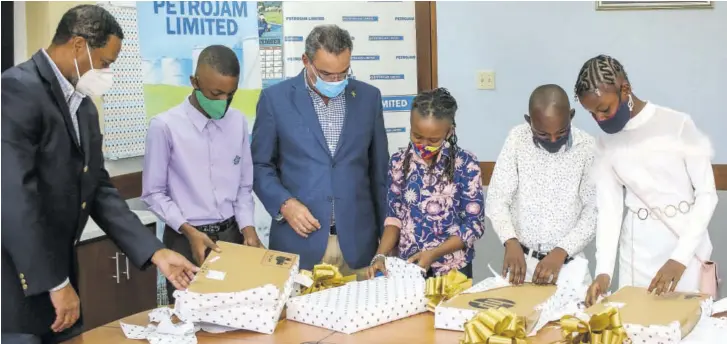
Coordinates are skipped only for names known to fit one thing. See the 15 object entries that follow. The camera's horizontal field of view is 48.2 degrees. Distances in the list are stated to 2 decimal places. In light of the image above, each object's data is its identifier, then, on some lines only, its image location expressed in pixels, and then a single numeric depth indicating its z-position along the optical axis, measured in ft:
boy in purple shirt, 9.40
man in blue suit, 9.50
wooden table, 7.11
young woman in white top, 7.93
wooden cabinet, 11.44
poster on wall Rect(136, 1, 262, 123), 13.24
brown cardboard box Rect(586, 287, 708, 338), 6.68
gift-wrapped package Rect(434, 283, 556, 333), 7.14
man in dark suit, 6.68
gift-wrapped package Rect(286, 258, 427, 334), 7.37
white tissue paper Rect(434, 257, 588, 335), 7.21
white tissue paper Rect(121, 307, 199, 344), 7.20
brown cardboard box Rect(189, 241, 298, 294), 7.50
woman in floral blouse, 8.77
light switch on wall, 15.55
